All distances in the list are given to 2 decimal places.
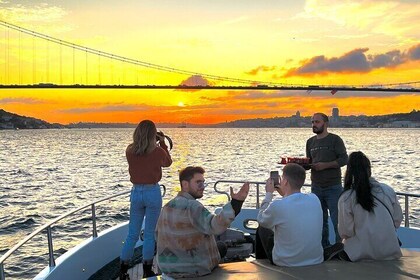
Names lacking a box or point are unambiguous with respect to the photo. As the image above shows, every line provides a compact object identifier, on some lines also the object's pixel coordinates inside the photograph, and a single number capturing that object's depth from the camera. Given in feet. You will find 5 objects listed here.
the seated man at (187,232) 12.83
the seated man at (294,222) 13.52
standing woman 17.67
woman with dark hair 14.73
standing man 20.98
